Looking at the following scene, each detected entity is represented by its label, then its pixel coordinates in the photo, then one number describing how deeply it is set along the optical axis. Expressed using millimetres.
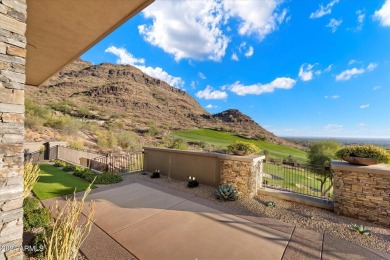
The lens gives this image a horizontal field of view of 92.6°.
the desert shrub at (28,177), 4040
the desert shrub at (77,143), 15893
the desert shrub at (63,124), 19094
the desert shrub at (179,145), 18562
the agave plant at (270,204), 5474
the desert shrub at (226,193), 5895
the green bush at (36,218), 3641
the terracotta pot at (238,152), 6518
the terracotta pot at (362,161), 4773
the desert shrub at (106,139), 19689
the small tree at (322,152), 10694
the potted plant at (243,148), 6567
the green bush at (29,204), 4190
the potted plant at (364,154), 4793
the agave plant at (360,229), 4042
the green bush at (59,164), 10251
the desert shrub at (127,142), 21175
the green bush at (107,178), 7531
